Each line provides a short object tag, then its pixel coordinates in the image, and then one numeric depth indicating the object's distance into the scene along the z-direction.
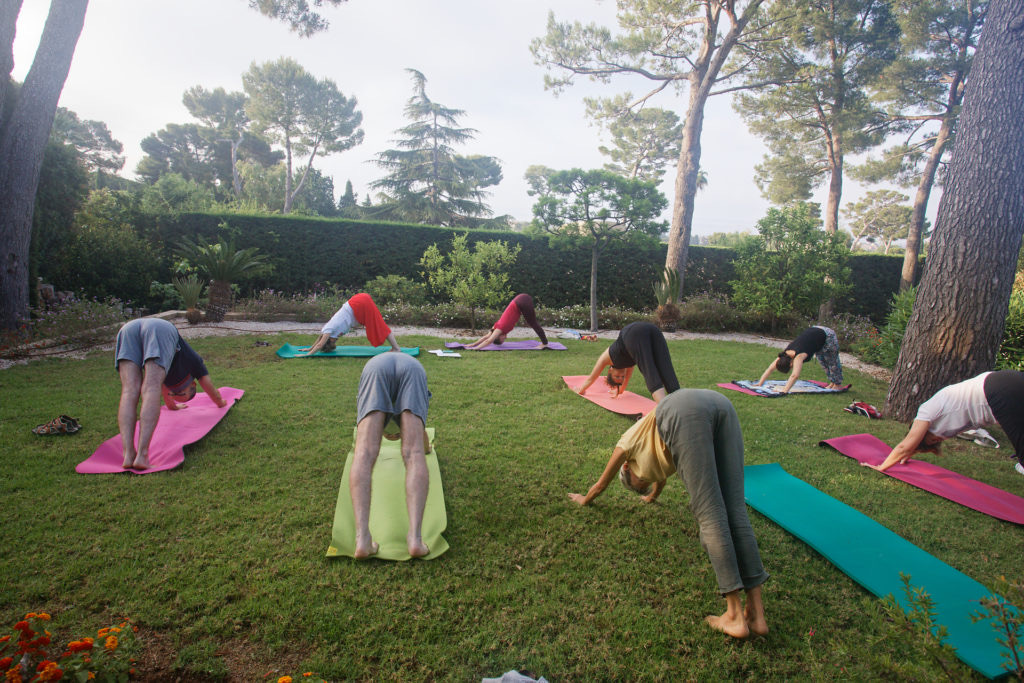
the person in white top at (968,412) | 3.16
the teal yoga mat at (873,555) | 2.02
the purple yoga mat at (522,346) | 7.81
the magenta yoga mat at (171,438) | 3.18
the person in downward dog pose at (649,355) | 4.23
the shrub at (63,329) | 5.91
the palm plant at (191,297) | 8.55
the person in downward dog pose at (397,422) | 2.39
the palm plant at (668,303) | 10.80
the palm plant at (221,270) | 8.77
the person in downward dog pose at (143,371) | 3.20
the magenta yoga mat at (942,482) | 3.21
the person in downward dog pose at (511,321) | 7.86
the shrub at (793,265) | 10.13
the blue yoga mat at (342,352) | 6.57
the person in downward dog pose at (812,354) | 5.94
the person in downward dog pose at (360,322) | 6.50
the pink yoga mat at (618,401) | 4.76
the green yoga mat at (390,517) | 2.45
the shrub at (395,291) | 10.70
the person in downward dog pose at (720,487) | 1.96
